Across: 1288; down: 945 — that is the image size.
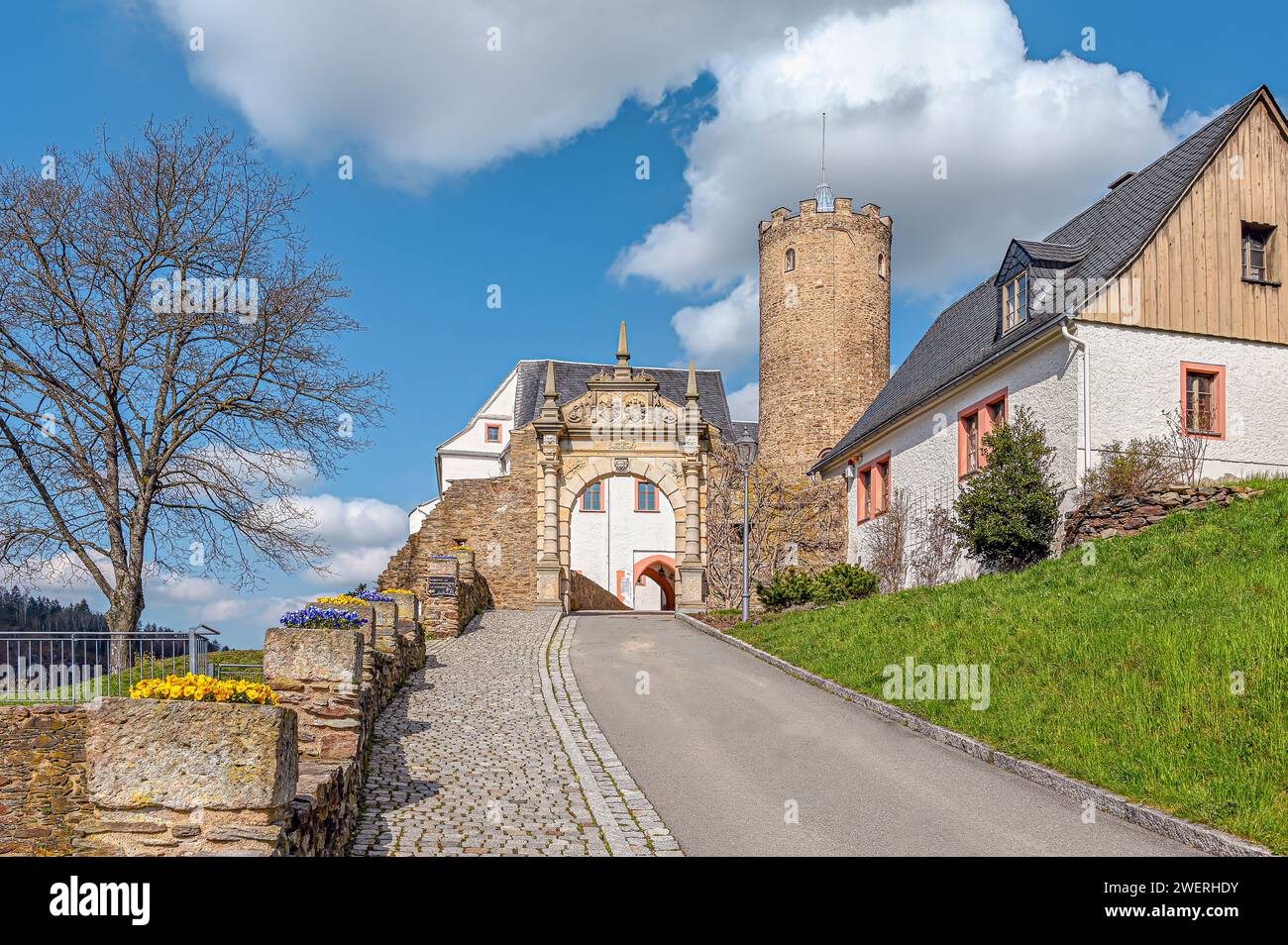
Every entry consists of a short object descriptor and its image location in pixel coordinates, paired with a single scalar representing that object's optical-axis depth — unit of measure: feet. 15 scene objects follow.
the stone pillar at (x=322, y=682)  30.22
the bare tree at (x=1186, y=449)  60.75
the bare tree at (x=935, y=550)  73.15
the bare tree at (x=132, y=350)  61.87
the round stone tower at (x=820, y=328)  137.18
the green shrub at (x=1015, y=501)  62.03
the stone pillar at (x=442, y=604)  74.33
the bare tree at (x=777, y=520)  112.78
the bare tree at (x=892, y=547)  82.99
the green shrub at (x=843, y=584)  73.26
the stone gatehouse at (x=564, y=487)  102.12
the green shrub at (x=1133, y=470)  58.13
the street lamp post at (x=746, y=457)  74.02
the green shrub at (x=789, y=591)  75.10
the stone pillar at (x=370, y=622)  43.05
